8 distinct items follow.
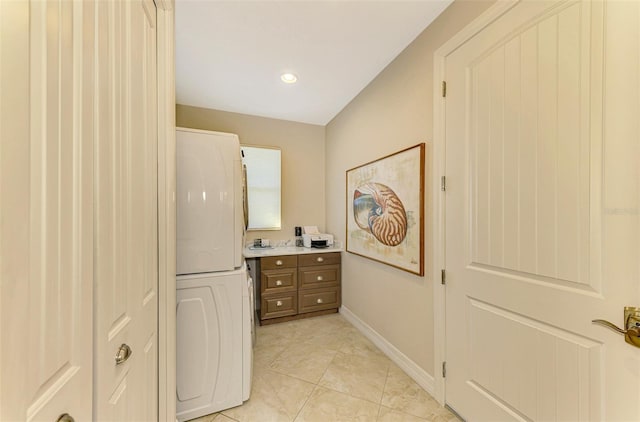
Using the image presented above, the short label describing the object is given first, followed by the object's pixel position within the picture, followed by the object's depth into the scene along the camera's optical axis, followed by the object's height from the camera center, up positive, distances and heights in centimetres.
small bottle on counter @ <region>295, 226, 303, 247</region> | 339 -37
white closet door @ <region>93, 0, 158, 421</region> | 63 -1
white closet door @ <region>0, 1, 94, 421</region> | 36 +0
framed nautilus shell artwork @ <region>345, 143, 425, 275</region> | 181 +1
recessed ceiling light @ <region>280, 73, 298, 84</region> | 228 +129
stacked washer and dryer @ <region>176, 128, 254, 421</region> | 146 -44
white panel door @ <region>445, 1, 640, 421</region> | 86 -1
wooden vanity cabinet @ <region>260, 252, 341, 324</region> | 277 -92
